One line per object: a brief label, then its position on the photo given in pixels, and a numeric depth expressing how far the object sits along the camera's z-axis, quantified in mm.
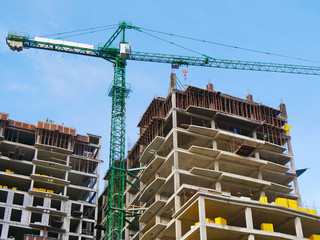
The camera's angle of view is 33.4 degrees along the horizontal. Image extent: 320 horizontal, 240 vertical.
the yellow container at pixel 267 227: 69188
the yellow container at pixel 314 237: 72312
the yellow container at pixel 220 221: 67000
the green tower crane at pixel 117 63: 97125
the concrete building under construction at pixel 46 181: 98375
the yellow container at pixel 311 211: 75062
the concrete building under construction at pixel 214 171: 70312
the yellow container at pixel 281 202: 73312
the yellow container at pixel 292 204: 74081
